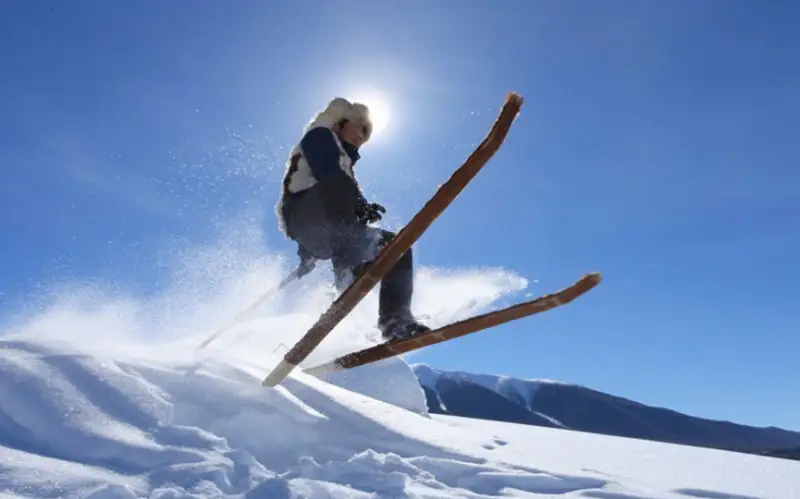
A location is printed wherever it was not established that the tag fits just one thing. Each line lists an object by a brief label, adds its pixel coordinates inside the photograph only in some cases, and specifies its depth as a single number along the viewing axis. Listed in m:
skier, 4.95
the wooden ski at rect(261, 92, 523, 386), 4.51
